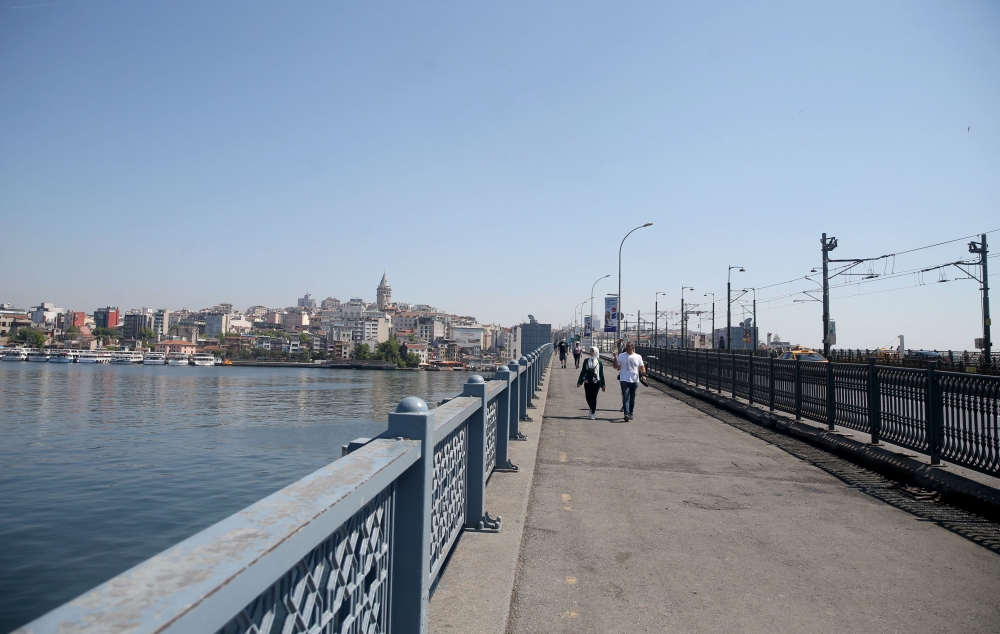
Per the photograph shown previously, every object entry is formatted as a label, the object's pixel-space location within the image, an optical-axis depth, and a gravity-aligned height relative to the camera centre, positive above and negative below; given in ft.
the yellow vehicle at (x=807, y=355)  107.04 -0.16
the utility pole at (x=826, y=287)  104.20 +11.22
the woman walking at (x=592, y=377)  44.47 -1.87
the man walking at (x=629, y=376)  44.24 -1.72
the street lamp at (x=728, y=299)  177.02 +15.28
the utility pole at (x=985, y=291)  96.68 +10.41
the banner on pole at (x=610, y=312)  139.03 +8.74
